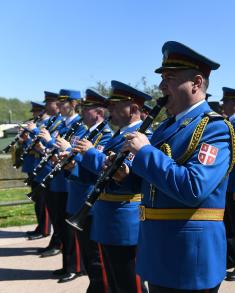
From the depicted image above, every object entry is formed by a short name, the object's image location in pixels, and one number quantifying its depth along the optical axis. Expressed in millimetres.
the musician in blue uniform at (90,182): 4578
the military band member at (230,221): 5652
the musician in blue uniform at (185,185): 2473
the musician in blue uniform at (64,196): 5812
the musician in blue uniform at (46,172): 6871
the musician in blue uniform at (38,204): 8030
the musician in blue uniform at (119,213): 3859
